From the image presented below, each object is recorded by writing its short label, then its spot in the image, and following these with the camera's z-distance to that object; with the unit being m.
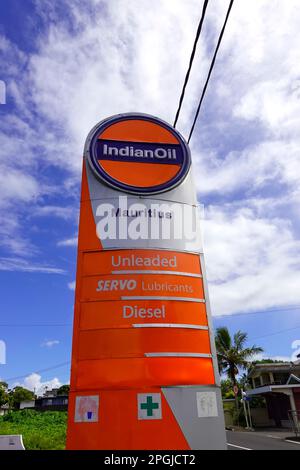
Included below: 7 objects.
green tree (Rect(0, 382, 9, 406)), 58.52
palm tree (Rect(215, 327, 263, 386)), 32.66
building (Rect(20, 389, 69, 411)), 56.66
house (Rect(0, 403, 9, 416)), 63.01
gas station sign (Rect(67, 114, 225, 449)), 4.46
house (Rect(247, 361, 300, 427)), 25.84
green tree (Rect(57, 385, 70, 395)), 70.14
